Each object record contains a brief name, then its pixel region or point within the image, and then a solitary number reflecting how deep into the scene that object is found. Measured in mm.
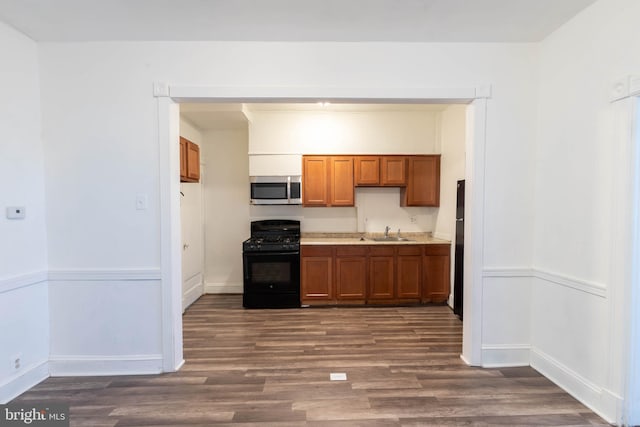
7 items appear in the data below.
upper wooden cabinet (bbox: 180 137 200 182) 3256
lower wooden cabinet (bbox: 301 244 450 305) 3865
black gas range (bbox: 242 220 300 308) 3816
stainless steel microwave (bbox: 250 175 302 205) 4117
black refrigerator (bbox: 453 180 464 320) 3408
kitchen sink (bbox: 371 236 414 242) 4179
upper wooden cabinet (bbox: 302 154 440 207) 4148
